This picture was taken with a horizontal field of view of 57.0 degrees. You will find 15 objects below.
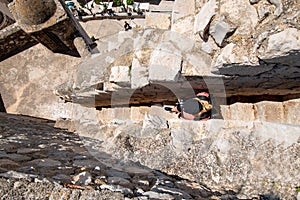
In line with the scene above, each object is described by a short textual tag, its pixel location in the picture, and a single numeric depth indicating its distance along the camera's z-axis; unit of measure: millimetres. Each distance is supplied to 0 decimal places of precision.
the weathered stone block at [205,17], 2500
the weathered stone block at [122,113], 4156
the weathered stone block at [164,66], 2818
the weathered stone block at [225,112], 3330
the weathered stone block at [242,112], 3196
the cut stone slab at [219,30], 2352
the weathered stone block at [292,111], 2895
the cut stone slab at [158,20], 3945
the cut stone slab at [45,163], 1788
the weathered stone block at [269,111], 3027
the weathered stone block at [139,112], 4008
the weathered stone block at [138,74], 3072
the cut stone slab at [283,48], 1906
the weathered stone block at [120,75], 3180
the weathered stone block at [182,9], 3338
